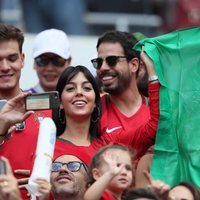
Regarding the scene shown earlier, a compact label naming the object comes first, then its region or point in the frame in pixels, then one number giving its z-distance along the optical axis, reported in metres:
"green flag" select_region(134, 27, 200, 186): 10.09
